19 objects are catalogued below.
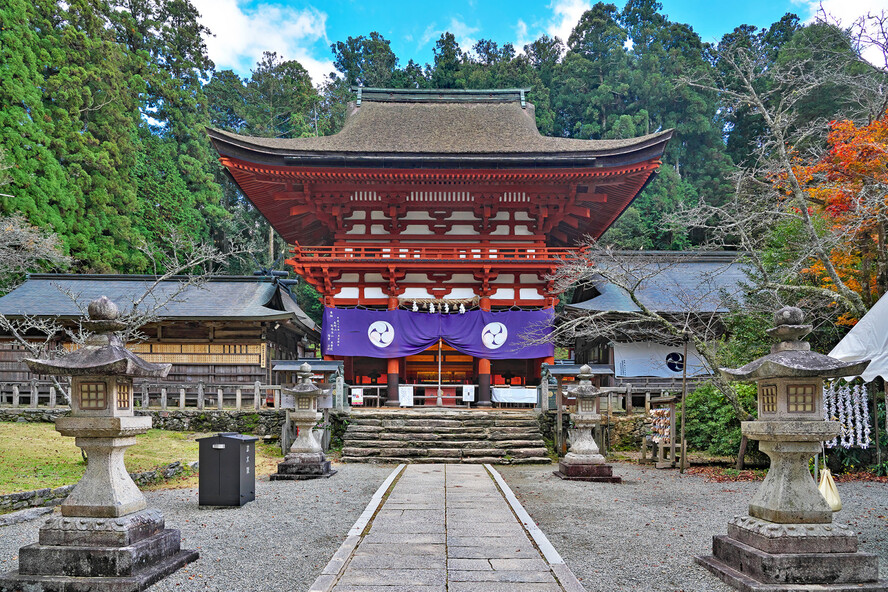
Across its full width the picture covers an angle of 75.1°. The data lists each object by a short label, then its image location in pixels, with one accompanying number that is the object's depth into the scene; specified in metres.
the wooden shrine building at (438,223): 15.84
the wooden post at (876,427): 9.95
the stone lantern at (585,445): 10.50
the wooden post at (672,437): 11.88
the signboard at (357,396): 15.66
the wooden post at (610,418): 13.24
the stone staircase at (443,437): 12.90
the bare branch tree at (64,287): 11.48
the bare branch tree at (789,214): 10.15
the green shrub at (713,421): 11.89
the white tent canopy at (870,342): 7.96
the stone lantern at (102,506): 4.79
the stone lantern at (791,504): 4.56
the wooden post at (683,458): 11.28
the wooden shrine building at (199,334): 18.17
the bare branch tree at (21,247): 12.15
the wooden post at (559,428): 13.59
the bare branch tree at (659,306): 11.12
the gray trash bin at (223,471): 8.02
